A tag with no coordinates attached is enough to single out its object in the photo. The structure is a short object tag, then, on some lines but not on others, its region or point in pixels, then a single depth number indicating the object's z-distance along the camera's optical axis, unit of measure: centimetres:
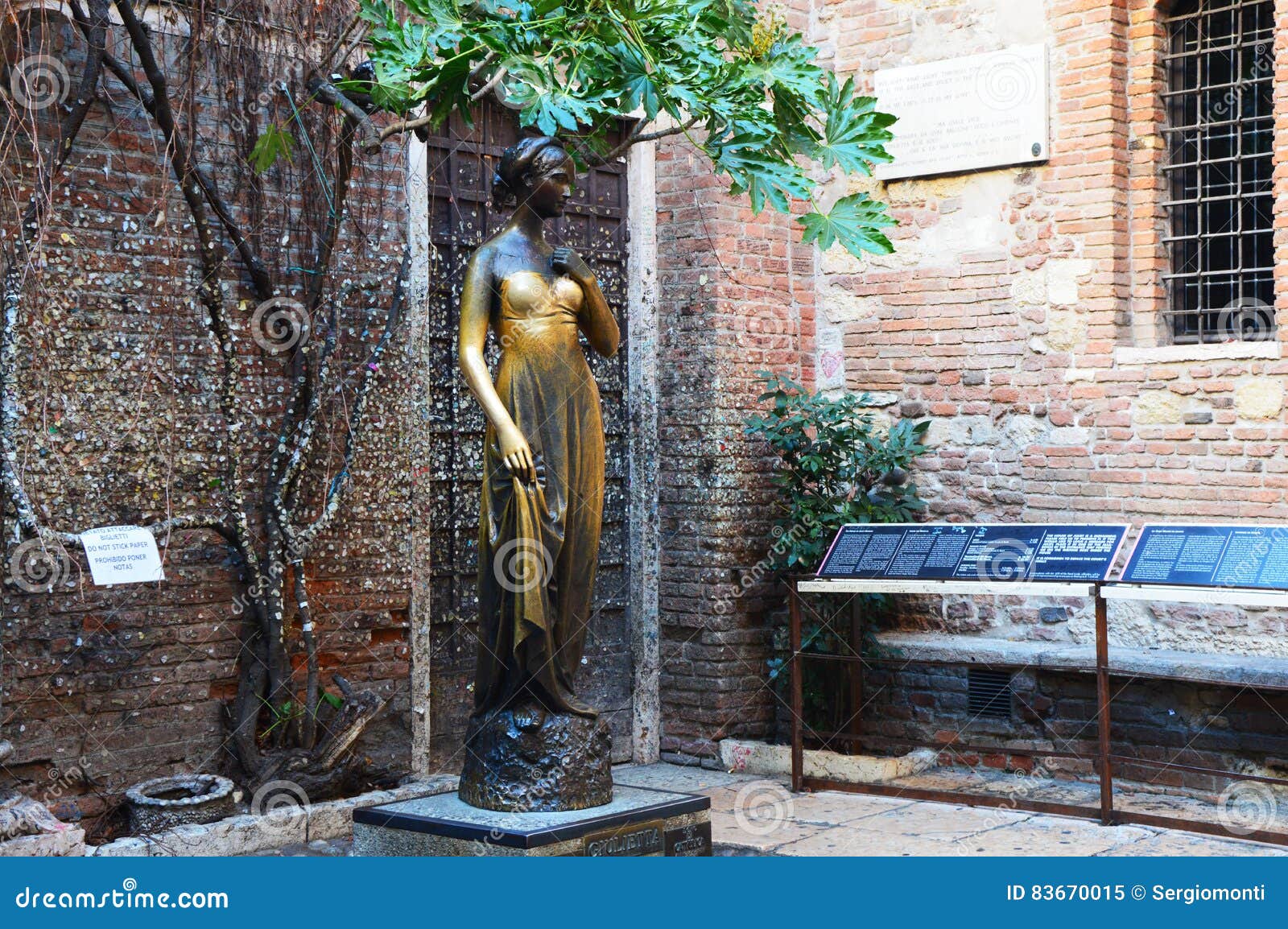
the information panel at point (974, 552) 674
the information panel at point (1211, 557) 615
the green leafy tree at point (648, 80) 496
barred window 725
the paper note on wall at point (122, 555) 607
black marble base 499
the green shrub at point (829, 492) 780
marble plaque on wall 767
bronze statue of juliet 528
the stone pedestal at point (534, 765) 527
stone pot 607
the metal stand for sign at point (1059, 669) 621
